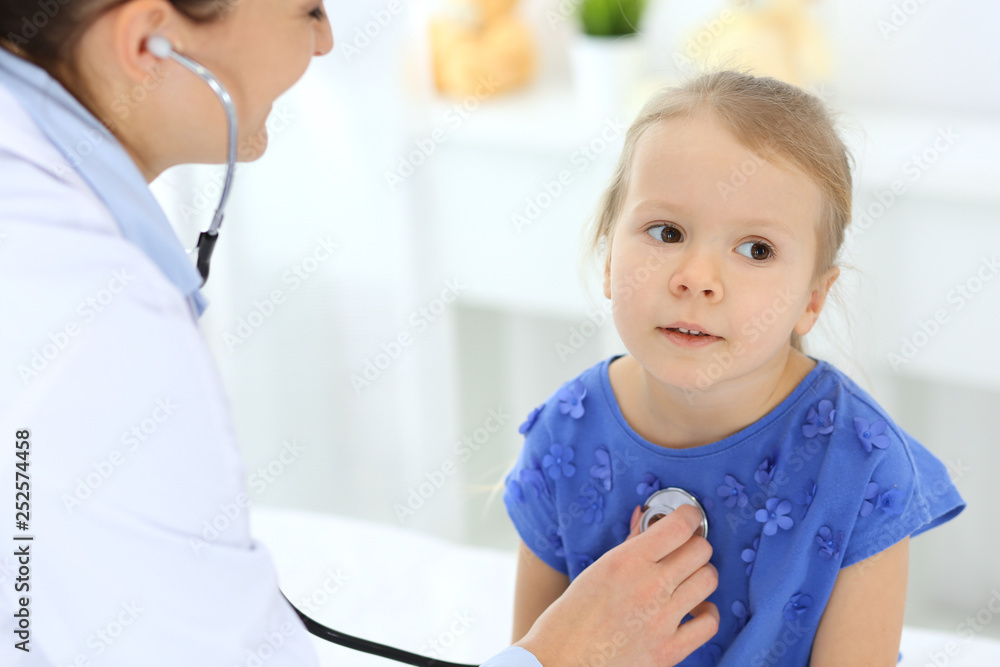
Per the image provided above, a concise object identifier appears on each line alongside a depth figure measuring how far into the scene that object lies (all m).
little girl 1.22
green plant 2.03
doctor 1.08
